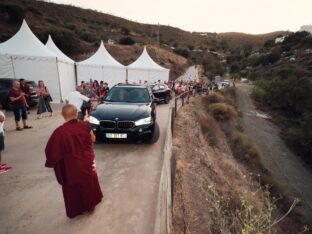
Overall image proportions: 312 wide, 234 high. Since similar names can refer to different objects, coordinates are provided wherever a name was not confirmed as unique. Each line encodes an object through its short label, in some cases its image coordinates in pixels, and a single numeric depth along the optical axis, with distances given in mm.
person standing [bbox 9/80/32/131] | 8788
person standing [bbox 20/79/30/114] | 10766
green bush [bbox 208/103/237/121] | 22303
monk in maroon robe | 3508
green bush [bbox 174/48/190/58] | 70500
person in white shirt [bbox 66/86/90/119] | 8406
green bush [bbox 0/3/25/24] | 48178
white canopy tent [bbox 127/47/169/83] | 23719
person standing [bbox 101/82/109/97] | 16075
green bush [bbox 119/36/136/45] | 55562
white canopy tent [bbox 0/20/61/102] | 15273
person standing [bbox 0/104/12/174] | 5906
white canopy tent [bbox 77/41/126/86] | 20625
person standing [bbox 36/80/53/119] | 11513
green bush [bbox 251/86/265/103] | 43094
